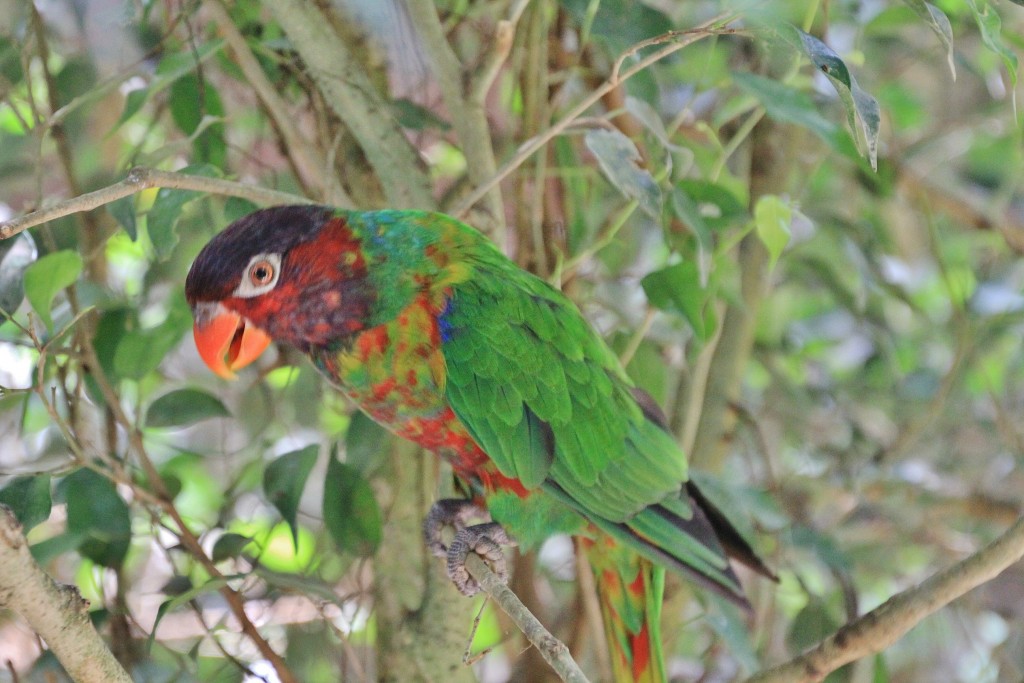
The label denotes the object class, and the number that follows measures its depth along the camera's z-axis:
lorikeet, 3.83
